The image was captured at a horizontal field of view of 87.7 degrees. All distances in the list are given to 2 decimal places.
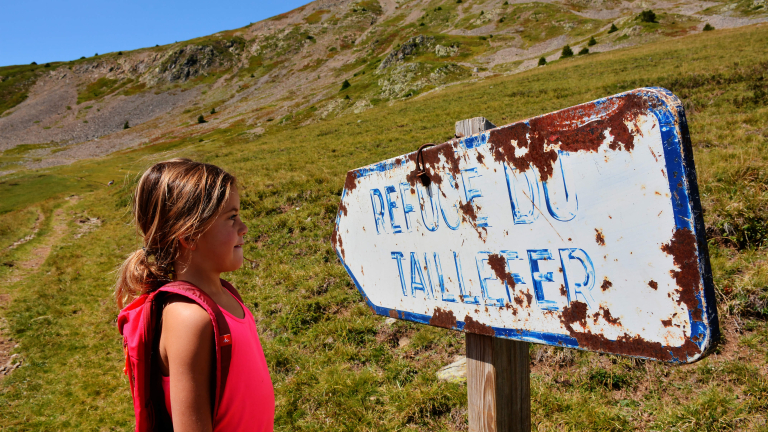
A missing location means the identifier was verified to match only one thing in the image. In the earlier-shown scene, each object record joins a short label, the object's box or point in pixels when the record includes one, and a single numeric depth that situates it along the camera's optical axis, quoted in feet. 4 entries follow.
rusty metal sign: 3.50
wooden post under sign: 5.83
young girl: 4.86
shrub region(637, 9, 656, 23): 140.93
